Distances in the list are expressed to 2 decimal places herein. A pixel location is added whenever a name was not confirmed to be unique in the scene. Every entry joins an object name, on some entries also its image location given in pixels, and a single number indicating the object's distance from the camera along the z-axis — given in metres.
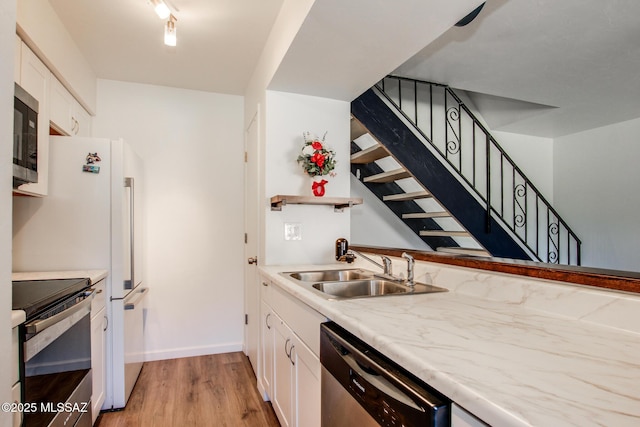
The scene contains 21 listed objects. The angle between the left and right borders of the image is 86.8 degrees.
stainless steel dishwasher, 0.69
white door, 2.61
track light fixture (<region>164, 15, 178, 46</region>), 1.93
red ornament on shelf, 2.26
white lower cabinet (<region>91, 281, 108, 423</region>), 1.95
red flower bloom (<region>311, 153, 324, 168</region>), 2.18
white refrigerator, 2.06
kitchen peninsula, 0.54
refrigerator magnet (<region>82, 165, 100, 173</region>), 2.13
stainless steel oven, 1.24
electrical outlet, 2.35
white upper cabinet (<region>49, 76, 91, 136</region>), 2.16
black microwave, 1.45
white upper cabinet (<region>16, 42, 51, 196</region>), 1.78
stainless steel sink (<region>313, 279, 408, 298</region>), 1.71
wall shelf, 2.13
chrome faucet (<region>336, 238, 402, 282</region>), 2.23
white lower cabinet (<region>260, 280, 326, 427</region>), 1.34
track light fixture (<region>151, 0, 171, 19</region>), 1.76
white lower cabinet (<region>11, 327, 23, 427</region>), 1.14
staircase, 2.59
